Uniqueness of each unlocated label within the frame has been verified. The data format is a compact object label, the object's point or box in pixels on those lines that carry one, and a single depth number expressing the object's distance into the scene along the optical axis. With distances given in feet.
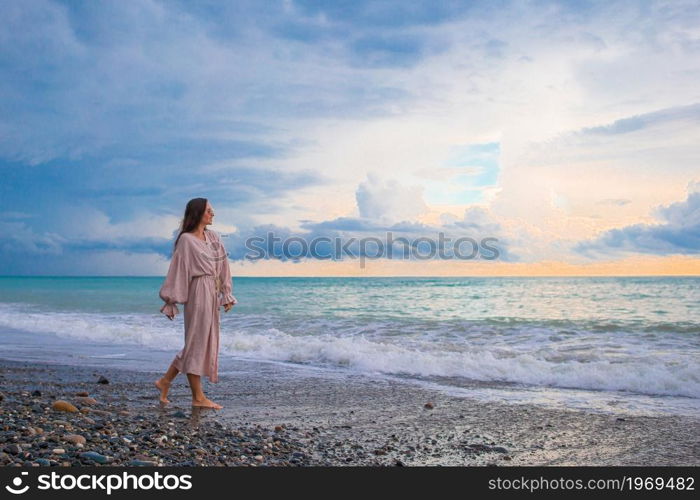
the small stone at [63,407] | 20.42
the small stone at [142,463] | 13.76
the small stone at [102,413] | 20.08
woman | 22.16
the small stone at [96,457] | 13.83
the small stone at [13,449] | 13.97
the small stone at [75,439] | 15.19
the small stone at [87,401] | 22.30
